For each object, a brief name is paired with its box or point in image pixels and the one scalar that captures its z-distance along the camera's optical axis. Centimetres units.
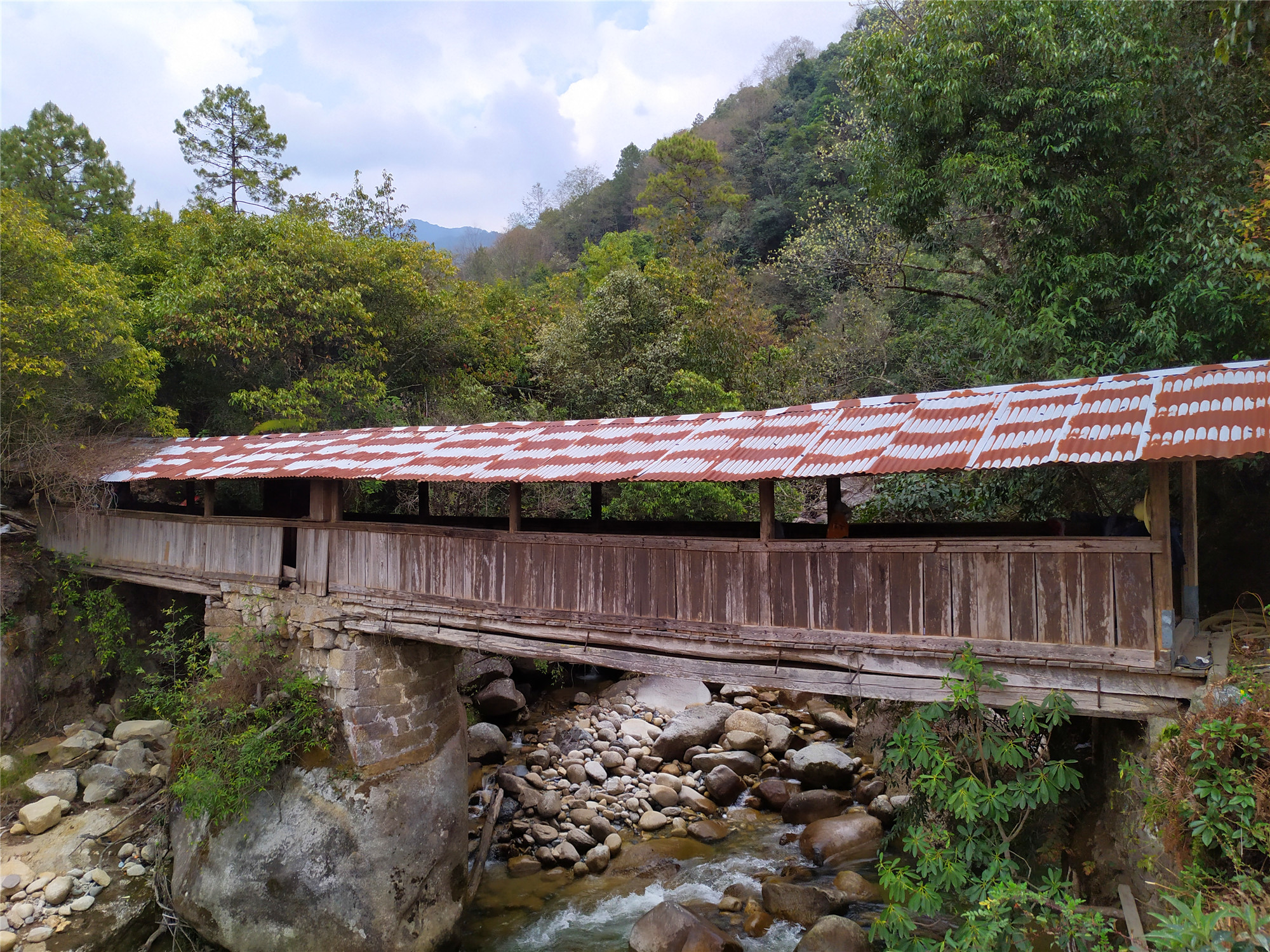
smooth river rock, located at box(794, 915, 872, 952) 824
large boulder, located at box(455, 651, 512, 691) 1591
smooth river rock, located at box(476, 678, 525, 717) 1519
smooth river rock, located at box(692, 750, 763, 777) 1339
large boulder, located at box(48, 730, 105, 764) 1192
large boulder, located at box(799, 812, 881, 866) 1077
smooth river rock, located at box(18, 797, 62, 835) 1034
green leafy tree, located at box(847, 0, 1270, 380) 945
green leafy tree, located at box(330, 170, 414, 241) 2195
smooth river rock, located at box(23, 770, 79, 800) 1093
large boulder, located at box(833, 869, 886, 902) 975
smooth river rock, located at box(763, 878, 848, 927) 937
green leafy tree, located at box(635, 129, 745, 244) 3328
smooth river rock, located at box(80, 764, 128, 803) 1108
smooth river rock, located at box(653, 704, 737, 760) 1423
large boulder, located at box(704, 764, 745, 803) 1259
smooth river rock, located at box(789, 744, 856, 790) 1267
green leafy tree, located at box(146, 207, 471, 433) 1636
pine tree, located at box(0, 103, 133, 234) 1948
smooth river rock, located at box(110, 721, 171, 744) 1256
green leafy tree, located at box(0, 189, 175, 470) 1213
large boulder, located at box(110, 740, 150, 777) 1172
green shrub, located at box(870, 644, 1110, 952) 556
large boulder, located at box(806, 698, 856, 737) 1492
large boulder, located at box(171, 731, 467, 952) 920
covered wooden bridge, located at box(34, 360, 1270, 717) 578
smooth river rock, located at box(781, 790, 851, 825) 1187
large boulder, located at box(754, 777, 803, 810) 1236
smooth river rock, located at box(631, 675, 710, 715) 1639
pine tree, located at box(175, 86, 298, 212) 2119
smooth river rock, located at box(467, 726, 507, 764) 1372
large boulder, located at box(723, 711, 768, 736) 1449
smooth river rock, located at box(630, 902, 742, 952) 858
